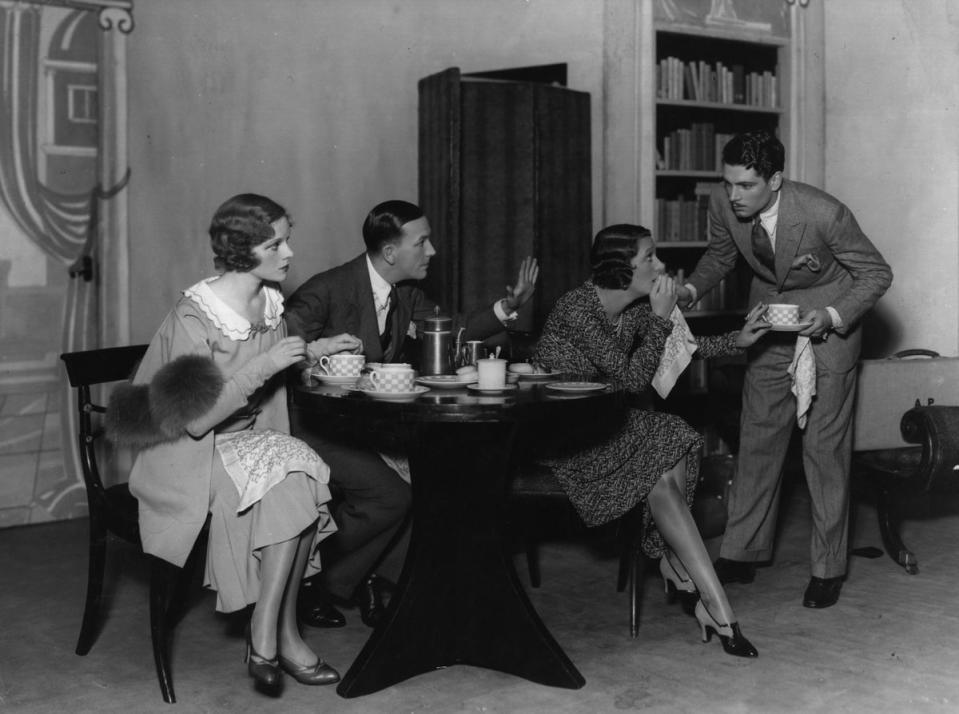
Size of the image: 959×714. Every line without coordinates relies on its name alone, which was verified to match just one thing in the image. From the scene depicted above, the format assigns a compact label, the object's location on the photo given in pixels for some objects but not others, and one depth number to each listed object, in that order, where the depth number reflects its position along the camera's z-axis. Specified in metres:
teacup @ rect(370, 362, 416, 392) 2.69
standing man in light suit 3.41
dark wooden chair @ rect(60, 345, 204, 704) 2.88
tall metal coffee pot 3.08
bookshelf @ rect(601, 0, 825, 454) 5.25
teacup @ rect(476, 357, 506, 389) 2.75
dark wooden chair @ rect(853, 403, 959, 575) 3.71
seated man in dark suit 3.23
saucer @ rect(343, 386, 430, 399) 2.64
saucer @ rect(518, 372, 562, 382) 3.00
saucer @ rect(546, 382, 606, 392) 2.71
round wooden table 2.72
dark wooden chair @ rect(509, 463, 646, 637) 3.16
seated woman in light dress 2.62
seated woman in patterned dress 3.03
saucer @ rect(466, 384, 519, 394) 2.73
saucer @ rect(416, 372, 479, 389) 2.87
